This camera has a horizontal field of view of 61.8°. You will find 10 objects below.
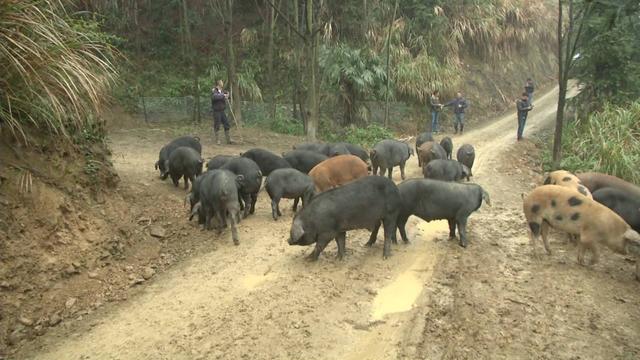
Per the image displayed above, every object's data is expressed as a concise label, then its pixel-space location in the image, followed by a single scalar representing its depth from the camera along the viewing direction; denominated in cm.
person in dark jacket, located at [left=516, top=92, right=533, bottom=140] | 1820
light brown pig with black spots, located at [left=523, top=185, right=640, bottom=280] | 724
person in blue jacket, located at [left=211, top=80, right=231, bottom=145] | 1533
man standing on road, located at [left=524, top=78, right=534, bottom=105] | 2247
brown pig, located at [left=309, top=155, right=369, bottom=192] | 980
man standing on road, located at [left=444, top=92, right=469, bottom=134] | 2114
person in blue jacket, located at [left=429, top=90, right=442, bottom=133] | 2128
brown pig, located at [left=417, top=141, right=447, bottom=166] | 1288
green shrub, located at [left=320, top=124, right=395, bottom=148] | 1847
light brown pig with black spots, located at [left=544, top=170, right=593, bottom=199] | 878
